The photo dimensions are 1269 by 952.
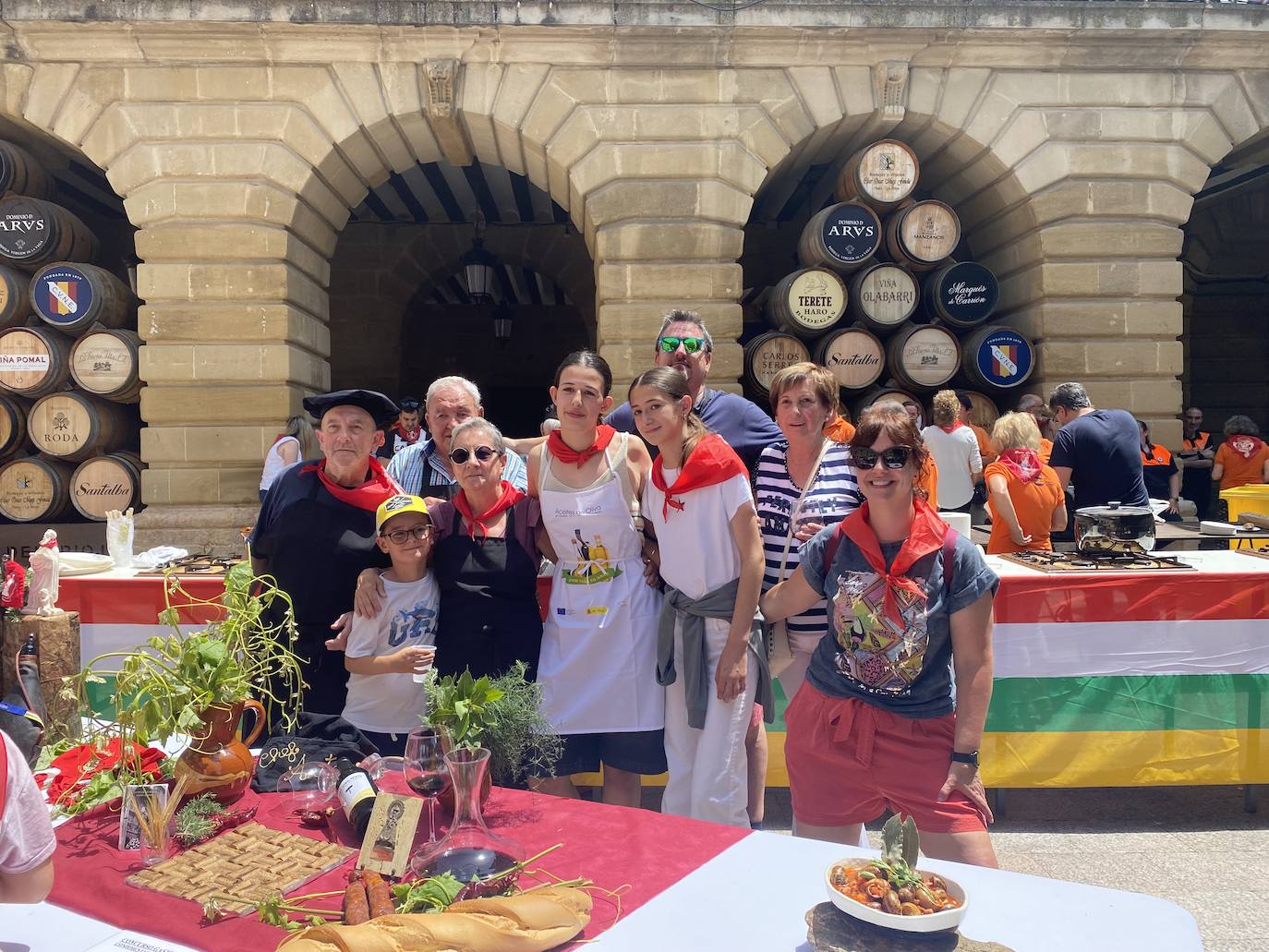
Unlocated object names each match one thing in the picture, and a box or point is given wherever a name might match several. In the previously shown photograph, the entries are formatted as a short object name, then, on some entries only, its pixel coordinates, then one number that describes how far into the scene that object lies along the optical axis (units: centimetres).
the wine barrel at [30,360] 812
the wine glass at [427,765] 179
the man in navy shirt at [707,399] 342
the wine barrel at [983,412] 837
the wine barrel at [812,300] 816
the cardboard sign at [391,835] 165
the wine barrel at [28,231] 829
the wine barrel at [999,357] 831
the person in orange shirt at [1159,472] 797
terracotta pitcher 191
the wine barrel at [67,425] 820
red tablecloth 156
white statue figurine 384
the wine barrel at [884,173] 821
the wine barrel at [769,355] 815
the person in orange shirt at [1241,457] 903
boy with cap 260
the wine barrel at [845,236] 816
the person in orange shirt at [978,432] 795
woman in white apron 288
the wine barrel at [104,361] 815
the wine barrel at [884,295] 821
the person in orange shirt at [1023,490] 498
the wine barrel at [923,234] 826
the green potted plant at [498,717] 177
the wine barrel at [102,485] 825
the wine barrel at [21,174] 832
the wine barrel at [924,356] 826
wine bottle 188
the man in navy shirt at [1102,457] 526
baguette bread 134
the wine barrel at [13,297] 819
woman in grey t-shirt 235
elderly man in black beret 277
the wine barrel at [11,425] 817
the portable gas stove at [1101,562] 410
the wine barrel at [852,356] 822
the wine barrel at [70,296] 819
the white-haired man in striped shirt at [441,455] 354
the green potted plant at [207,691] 181
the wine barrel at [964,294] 843
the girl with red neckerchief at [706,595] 283
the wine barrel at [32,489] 820
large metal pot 427
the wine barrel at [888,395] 814
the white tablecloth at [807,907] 151
